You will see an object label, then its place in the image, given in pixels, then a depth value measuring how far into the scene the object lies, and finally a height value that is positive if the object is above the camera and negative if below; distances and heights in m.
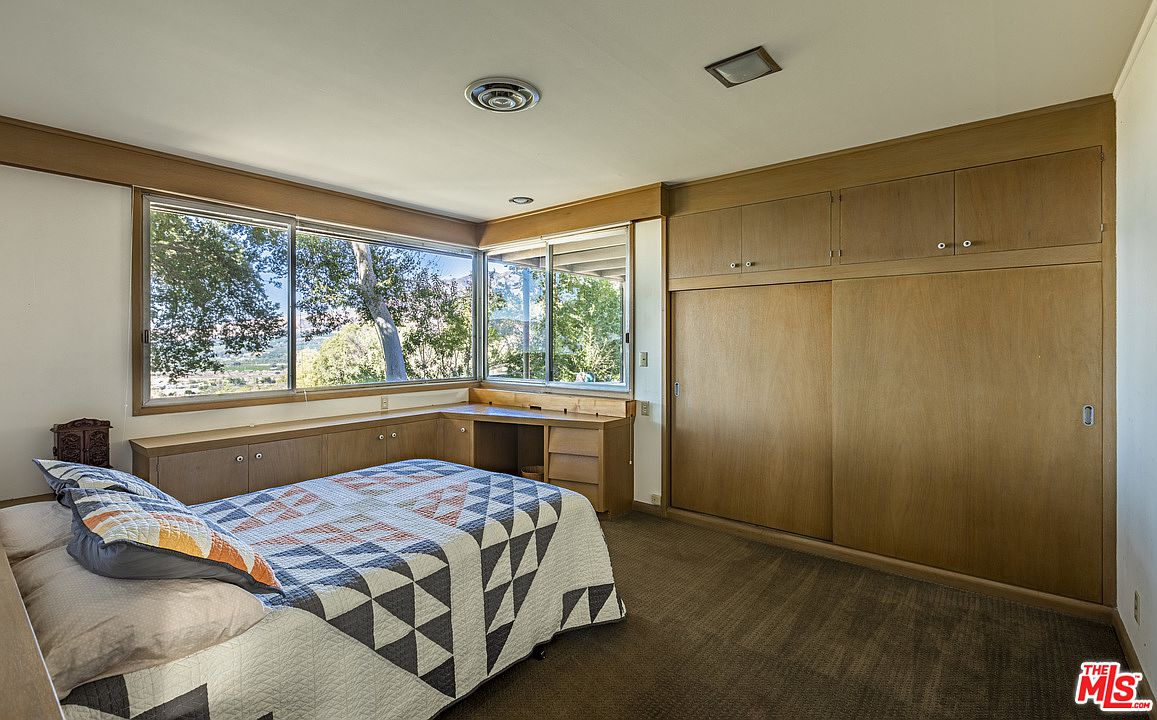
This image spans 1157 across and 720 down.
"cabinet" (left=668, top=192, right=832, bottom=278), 3.61 +0.80
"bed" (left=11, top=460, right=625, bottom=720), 1.49 -0.79
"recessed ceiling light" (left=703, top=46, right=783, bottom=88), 2.31 +1.21
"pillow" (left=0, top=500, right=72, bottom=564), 1.76 -0.55
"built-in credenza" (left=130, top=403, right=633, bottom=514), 3.41 -0.66
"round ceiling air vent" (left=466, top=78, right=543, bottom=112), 2.55 +1.21
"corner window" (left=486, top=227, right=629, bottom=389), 4.71 +0.41
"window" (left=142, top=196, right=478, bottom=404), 3.67 +0.40
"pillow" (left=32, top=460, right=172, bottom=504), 1.85 -0.40
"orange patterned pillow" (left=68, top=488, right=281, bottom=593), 1.46 -0.50
